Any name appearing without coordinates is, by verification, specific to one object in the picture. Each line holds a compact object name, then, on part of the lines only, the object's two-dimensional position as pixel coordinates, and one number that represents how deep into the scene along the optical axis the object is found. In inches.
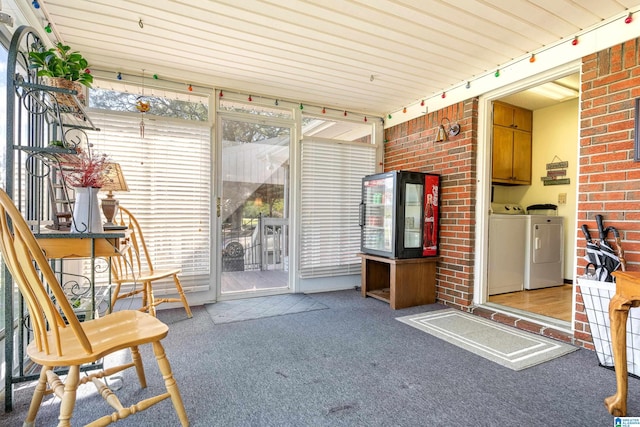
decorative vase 66.2
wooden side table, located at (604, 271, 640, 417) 62.5
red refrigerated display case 135.7
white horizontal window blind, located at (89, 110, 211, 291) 123.7
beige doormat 89.3
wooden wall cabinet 171.5
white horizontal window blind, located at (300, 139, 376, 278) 159.8
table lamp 84.8
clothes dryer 159.5
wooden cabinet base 134.0
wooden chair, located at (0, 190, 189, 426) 46.9
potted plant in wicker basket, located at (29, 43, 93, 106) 66.2
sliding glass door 145.8
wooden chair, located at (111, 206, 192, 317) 107.0
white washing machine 146.7
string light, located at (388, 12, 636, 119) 87.4
